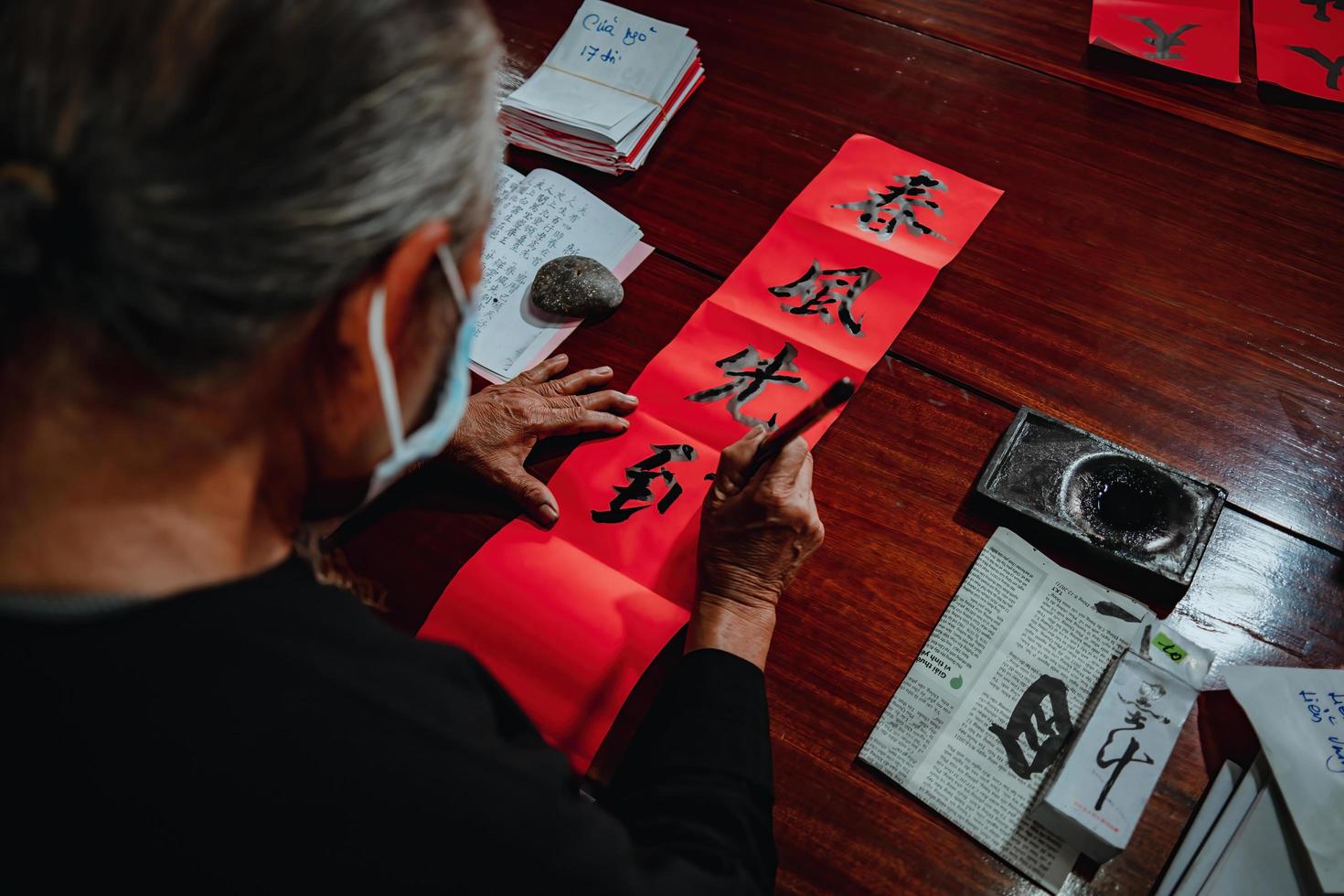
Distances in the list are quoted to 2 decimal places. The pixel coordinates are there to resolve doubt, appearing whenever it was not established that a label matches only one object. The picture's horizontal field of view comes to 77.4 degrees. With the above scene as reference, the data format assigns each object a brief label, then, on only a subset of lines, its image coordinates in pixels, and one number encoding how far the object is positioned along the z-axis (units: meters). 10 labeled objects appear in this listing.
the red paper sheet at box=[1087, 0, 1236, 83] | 1.74
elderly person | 0.52
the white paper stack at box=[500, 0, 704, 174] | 1.59
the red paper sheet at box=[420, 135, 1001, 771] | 1.09
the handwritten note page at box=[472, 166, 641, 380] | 1.39
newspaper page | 0.97
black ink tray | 1.12
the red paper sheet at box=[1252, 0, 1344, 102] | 1.71
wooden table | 1.06
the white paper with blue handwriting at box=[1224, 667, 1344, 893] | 0.93
